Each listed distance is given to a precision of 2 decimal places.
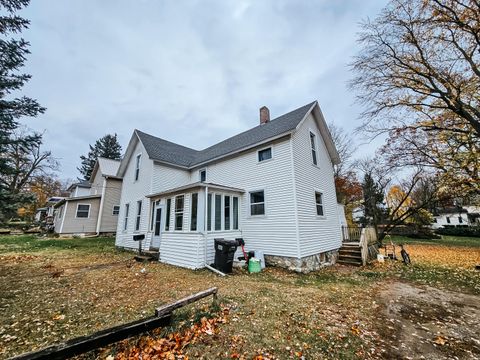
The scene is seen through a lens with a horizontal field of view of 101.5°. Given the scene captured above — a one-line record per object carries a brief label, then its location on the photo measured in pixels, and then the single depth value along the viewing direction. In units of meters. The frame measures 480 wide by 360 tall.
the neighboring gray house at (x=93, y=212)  18.88
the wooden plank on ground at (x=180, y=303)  3.37
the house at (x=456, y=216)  39.94
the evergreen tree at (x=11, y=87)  6.39
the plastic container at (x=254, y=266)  8.47
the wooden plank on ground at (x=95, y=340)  2.26
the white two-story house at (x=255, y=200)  8.92
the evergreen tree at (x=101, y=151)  39.59
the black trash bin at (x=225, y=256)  8.02
